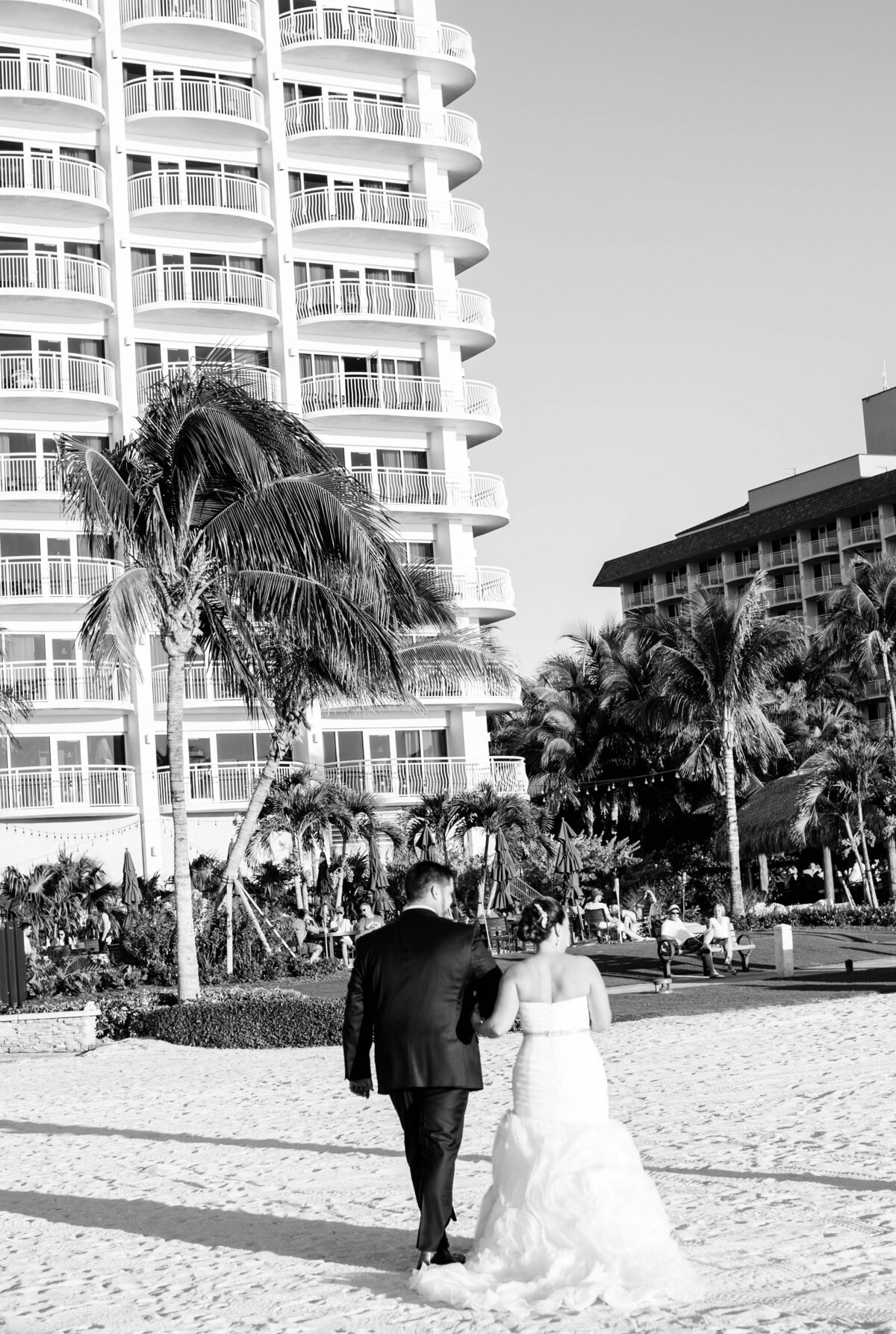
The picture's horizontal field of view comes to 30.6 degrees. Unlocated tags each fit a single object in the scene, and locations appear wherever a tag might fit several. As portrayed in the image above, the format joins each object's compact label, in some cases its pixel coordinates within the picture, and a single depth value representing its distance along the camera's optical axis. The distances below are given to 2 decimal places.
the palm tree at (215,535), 19.78
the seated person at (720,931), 23.67
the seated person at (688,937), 23.03
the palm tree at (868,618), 44.34
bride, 6.04
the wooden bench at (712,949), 22.42
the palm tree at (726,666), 34.56
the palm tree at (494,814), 31.11
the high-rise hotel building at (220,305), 42.66
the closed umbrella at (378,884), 31.36
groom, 6.63
